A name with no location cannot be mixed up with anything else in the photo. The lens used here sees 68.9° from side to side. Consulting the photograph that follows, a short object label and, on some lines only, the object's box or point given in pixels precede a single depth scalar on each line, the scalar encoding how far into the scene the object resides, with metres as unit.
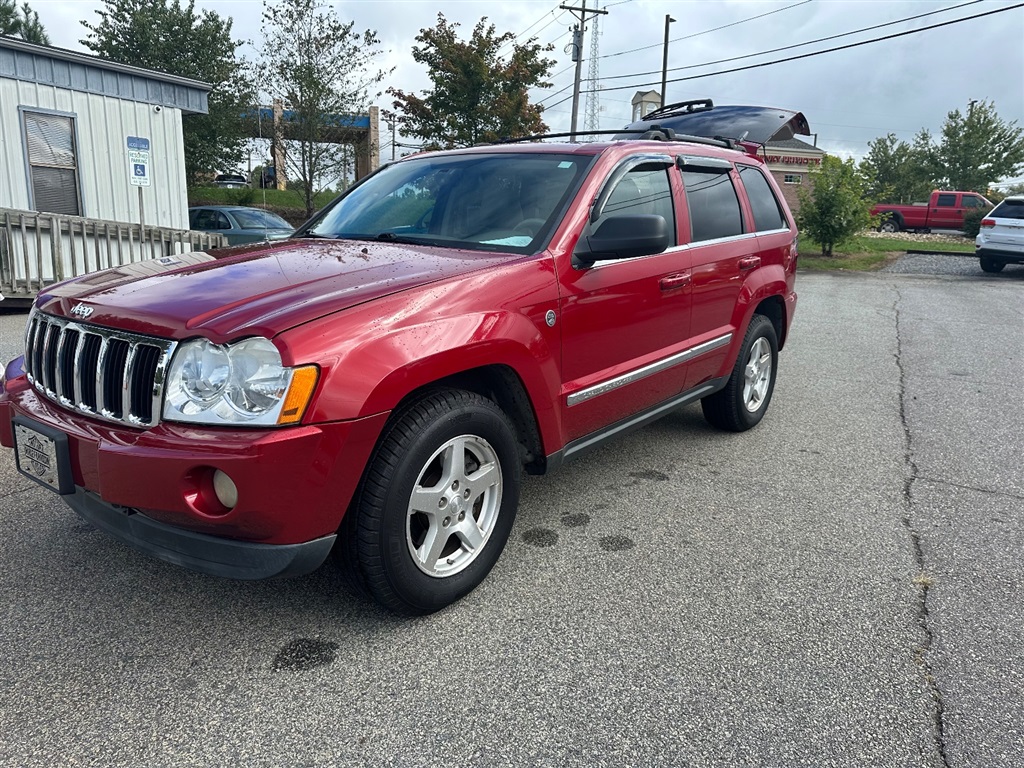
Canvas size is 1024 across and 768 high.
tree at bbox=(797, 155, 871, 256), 17.83
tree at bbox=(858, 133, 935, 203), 44.22
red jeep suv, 2.25
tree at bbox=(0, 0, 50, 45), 34.69
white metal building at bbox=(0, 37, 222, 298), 10.15
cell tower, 37.47
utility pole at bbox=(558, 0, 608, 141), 32.77
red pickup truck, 29.27
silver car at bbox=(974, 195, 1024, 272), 15.91
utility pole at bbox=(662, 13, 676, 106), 32.12
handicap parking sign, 10.36
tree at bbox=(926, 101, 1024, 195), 40.75
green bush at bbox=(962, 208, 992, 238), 27.48
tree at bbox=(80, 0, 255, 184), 21.91
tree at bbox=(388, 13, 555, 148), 22.36
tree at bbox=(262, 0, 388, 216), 19.95
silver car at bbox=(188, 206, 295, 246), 13.41
